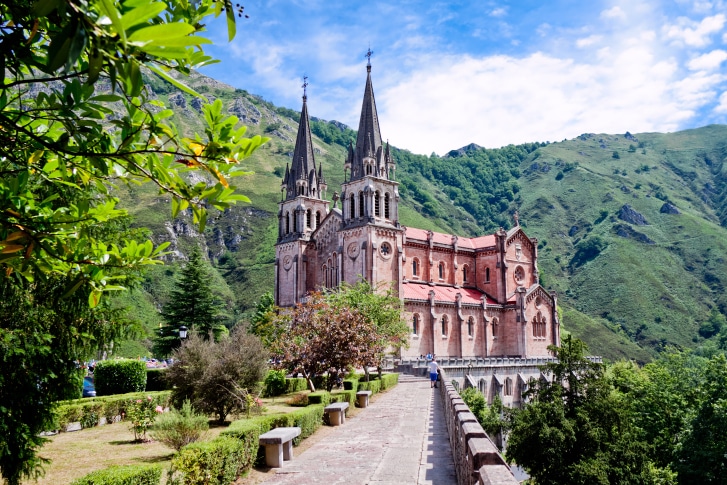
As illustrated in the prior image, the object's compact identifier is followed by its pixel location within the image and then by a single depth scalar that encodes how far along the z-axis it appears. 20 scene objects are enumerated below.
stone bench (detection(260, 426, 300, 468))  11.53
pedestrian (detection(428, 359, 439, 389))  30.56
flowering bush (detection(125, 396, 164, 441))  14.62
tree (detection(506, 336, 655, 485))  25.36
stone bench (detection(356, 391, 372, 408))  22.11
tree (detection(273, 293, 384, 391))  24.50
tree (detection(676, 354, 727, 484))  28.03
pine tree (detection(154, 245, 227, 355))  50.00
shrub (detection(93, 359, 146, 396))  23.30
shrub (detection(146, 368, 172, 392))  26.22
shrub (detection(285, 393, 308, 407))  21.39
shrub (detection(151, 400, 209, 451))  11.78
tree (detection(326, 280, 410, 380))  32.38
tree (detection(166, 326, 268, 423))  16.31
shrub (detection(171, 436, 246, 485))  8.71
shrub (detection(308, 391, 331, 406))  19.00
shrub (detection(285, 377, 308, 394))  27.09
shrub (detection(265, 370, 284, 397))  25.28
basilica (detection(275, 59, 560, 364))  48.25
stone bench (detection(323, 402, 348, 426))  17.45
